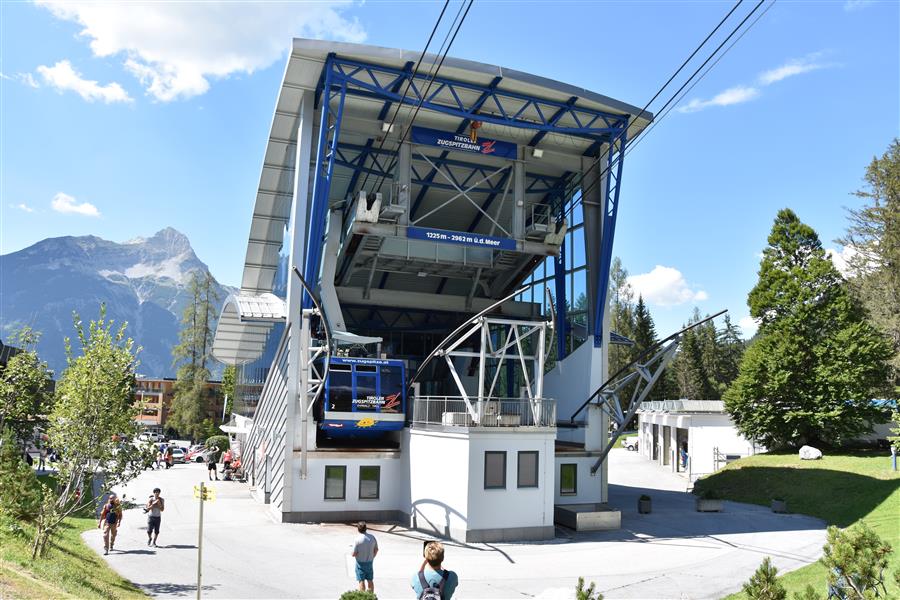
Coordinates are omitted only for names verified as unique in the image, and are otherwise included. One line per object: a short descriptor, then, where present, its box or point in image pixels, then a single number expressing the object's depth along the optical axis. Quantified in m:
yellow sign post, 13.86
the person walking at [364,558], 13.27
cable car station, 23.48
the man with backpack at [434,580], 8.19
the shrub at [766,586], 8.26
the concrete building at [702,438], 46.56
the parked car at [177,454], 54.37
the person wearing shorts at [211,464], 39.12
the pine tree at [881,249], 39.09
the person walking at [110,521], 17.20
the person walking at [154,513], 19.11
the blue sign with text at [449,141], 29.31
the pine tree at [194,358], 72.06
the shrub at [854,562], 8.66
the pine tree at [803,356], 36.66
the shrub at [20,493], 14.72
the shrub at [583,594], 7.95
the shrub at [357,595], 9.32
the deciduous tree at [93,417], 14.98
